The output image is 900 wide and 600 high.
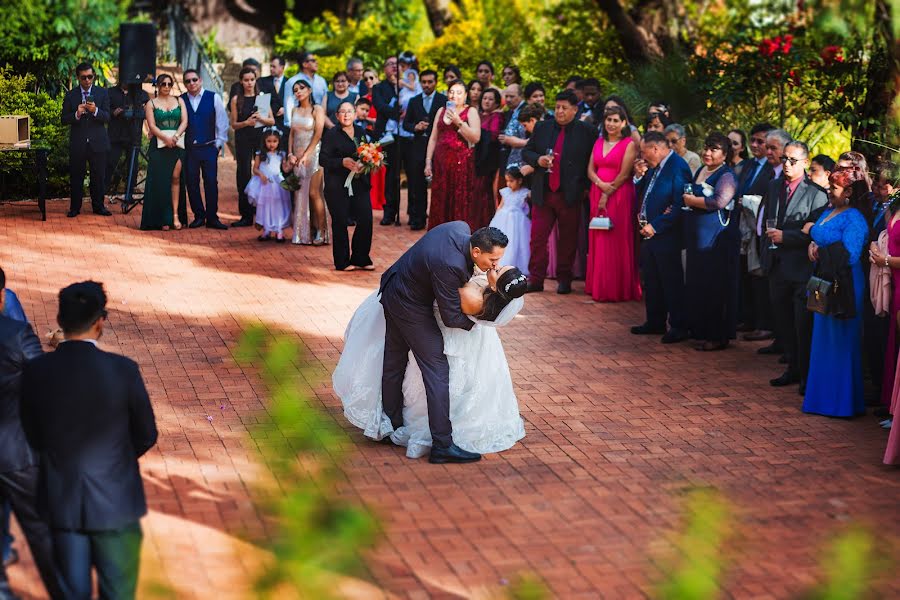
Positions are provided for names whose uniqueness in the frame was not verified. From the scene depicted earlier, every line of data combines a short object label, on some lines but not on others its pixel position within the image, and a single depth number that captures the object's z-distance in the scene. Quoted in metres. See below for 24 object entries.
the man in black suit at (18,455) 4.73
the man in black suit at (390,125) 16.52
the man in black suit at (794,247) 9.03
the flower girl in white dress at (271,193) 15.12
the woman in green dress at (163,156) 15.27
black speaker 17.27
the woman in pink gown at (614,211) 11.89
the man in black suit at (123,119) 16.55
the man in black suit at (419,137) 16.14
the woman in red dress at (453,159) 14.41
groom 6.89
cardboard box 15.41
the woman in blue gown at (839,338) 8.31
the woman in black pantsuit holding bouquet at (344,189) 13.33
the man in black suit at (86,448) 4.29
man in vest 15.48
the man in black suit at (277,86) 16.30
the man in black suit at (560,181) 12.33
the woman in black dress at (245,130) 15.99
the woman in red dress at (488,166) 14.48
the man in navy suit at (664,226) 10.52
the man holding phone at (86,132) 15.72
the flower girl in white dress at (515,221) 13.06
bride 7.42
